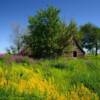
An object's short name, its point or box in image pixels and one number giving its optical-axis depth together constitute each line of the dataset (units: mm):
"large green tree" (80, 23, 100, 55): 37665
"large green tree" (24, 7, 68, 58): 15089
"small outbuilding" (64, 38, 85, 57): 19735
